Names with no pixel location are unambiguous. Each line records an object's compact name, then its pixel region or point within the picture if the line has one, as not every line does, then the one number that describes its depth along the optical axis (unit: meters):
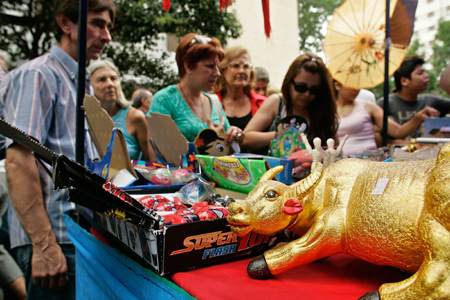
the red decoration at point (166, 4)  1.88
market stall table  0.65
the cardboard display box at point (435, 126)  2.03
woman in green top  2.15
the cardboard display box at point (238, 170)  0.99
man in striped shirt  1.30
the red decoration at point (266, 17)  1.81
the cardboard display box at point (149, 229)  0.73
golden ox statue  0.52
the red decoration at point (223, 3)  1.86
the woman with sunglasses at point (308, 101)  1.88
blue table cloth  0.76
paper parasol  2.19
